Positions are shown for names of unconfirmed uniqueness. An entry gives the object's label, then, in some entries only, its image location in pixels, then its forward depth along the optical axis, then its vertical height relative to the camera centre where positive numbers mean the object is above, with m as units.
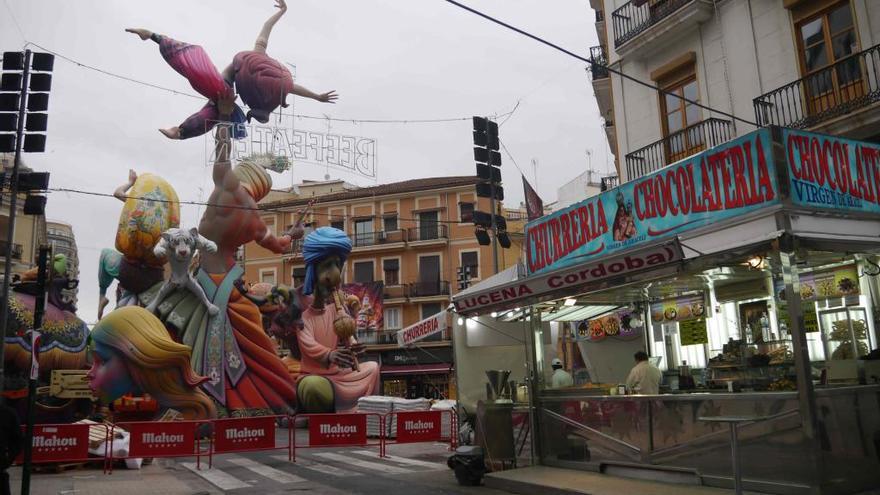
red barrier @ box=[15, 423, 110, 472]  13.21 -0.97
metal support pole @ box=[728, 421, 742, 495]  6.76 -1.00
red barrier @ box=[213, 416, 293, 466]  14.26 -1.03
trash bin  10.40 -1.32
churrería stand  7.43 +1.06
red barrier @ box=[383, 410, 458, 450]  15.34 -1.09
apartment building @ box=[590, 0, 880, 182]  12.06 +5.75
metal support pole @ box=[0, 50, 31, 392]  11.75 +3.45
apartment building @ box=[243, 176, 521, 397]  44.69 +8.07
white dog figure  22.34 +4.17
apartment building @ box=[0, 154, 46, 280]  38.88 +9.08
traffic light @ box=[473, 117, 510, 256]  17.50 +5.25
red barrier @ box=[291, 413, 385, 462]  15.11 -1.07
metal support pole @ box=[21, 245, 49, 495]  9.12 +0.16
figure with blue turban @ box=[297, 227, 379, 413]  26.44 +1.82
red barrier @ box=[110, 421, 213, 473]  13.70 -1.01
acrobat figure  23.84 +10.29
